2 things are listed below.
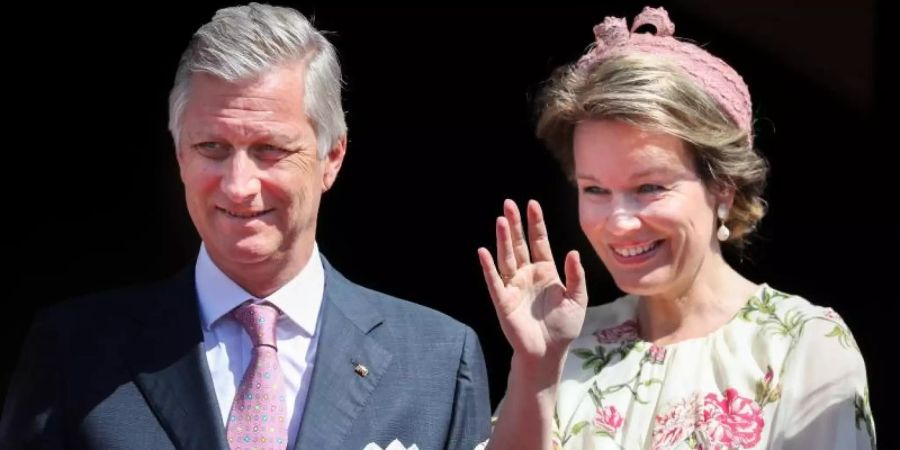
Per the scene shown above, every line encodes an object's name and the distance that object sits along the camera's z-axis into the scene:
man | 5.39
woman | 6.16
